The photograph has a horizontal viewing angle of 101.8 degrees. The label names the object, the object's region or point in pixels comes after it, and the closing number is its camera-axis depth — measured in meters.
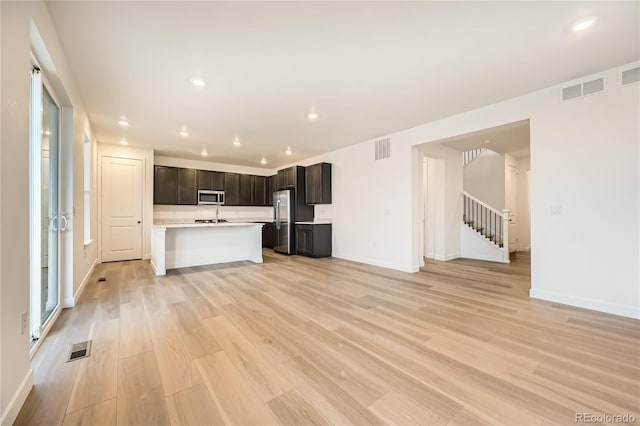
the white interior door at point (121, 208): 5.74
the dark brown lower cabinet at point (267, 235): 8.02
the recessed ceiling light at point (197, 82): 2.92
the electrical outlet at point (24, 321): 1.53
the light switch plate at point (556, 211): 3.12
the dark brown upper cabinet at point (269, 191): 8.42
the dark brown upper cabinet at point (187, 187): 6.96
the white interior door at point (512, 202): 7.01
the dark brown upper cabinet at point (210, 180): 7.26
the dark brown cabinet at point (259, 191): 8.25
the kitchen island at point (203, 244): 4.54
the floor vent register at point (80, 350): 1.96
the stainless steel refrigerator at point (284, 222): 6.84
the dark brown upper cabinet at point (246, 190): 8.02
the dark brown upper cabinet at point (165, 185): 6.64
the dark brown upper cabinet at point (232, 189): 7.73
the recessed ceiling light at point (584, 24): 2.04
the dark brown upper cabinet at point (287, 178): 7.01
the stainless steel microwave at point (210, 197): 7.23
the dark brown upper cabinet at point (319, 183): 6.43
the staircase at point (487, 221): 5.75
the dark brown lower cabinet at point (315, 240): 6.28
